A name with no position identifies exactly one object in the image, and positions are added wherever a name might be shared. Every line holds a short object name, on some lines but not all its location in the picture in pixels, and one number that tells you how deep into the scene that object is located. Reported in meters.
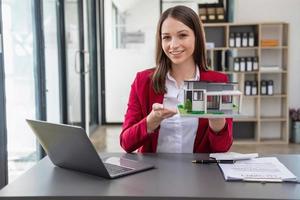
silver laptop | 1.19
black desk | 1.08
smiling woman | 1.58
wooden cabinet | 5.29
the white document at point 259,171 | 1.20
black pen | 1.41
